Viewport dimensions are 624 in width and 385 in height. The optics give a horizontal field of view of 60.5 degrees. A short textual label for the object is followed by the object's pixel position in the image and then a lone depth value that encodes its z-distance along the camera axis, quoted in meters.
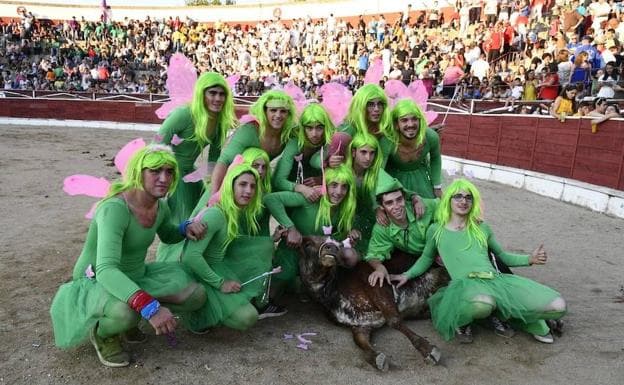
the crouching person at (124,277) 2.48
